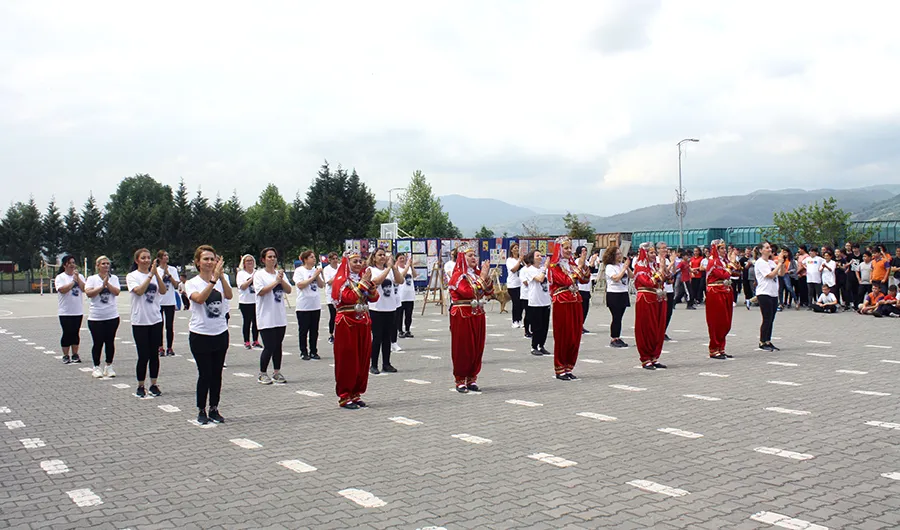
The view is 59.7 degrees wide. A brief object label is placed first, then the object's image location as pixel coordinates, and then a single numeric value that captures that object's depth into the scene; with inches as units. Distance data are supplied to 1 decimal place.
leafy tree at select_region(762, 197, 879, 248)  1916.8
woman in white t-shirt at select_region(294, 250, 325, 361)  525.3
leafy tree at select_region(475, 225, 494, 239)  3042.8
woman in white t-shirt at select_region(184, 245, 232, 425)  333.1
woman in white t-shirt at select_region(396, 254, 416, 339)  670.6
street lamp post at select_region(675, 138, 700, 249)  1975.6
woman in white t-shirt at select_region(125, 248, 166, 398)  408.2
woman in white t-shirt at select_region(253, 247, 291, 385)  450.6
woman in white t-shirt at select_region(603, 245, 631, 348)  581.9
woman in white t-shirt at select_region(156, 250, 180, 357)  519.5
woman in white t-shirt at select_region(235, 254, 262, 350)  547.4
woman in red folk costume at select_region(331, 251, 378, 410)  368.8
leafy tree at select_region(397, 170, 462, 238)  3006.9
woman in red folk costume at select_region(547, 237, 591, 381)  444.5
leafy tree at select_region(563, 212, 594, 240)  1829.5
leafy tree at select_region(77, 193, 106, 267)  2714.1
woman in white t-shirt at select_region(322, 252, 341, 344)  623.5
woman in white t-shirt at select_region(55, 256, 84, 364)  527.5
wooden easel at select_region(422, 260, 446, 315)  966.5
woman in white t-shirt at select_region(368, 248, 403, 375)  492.1
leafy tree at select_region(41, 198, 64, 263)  2630.4
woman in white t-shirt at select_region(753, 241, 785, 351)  535.5
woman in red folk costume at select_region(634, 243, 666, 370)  478.6
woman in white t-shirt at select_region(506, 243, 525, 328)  744.3
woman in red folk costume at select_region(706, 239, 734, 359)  522.0
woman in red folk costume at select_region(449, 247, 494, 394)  404.8
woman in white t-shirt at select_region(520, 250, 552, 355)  570.9
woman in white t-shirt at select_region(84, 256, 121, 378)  470.6
